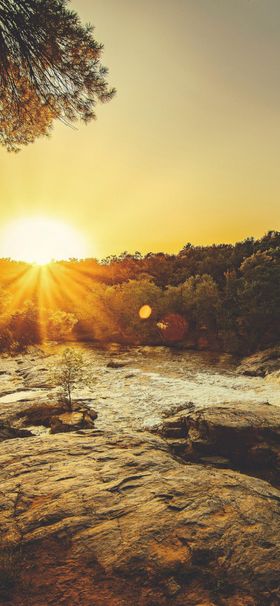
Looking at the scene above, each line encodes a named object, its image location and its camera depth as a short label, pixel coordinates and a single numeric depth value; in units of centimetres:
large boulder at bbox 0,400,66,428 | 1175
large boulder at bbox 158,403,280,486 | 820
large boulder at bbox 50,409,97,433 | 1085
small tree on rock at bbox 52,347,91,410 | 1482
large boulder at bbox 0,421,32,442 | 919
